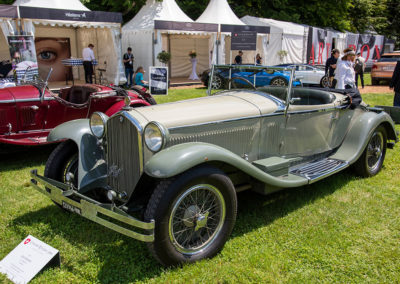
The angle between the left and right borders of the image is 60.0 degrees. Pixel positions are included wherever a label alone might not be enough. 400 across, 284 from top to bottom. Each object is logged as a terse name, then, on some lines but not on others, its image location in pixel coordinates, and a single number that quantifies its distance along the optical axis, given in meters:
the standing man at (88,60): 13.89
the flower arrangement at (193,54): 19.41
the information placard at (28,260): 2.74
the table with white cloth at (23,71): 10.97
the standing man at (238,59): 18.09
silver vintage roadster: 2.78
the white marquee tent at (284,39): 19.81
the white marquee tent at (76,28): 11.84
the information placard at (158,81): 12.42
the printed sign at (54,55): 16.16
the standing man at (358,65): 12.38
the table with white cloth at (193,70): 19.44
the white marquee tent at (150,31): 15.17
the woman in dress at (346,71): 8.58
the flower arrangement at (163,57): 15.03
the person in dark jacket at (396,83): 8.04
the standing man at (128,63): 15.09
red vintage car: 5.52
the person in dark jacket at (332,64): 11.02
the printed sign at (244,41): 15.75
